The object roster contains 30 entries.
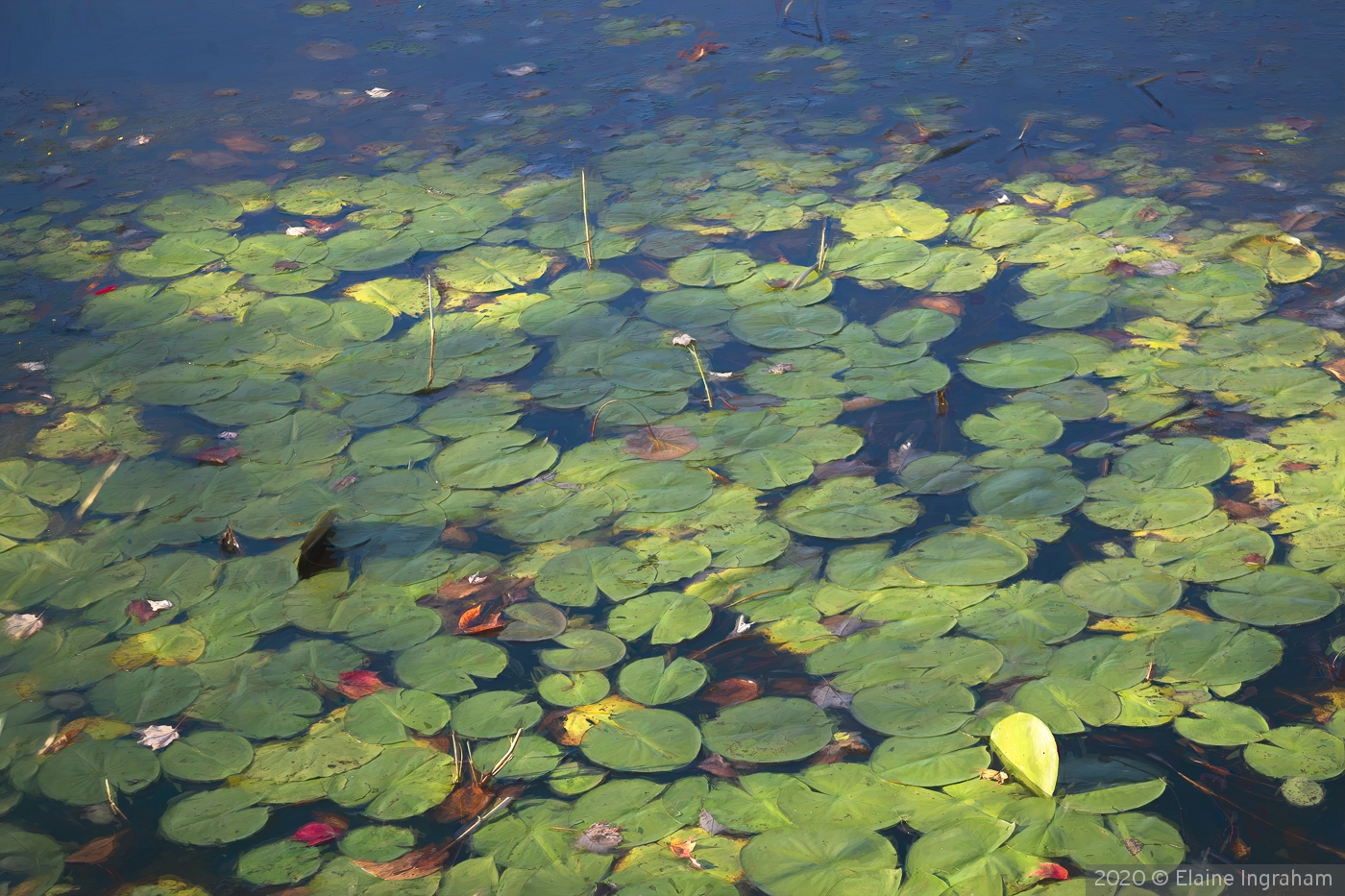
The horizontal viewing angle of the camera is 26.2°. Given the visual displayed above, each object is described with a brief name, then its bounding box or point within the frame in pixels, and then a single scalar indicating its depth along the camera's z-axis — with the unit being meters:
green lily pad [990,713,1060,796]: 4.27
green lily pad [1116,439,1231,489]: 4.78
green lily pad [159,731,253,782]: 4.42
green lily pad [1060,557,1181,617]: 4.54
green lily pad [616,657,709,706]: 4.49
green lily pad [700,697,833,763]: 4.39
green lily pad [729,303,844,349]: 5.26
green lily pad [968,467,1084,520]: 4.75
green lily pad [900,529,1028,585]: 4.61
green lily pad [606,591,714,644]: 4.58
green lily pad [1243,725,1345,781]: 4.29
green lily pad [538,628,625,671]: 4.54
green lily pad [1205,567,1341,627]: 4.49
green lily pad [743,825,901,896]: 4.19
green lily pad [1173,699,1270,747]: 4.34
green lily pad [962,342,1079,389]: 5.08
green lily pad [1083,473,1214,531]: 4.70
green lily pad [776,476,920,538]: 4.74
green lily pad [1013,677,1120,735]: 4.37
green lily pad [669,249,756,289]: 5.49
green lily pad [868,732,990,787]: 4.31
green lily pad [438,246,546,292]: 5.57
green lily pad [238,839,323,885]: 4.28
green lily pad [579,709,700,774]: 4.39
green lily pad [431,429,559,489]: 4.93
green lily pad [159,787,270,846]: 4.34
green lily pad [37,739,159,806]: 4.41
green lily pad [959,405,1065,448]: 4.91
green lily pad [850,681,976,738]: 4.39
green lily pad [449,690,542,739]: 4.45
